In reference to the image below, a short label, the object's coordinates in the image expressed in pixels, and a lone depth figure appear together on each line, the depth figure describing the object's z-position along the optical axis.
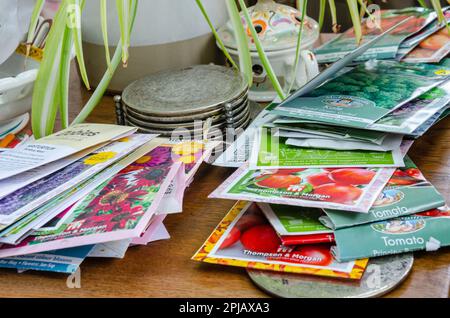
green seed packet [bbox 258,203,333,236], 0.62
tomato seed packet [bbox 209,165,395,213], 0.63
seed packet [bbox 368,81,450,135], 0.73
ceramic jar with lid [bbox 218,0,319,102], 0.96
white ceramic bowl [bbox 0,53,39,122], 0.81
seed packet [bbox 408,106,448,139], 0.73
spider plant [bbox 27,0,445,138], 0.71
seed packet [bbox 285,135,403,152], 0.74
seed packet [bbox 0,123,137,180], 0.69
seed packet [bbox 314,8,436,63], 1.00
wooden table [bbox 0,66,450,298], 0.58
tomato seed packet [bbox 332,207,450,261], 0.59
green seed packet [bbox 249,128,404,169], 0.72
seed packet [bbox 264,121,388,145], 0.75
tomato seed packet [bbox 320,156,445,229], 0.62
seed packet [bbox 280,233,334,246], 0.61
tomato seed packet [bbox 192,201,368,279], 0.58
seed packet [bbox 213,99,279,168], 0.77
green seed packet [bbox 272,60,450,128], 0.77
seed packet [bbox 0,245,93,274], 0.62
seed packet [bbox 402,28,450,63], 0.98
